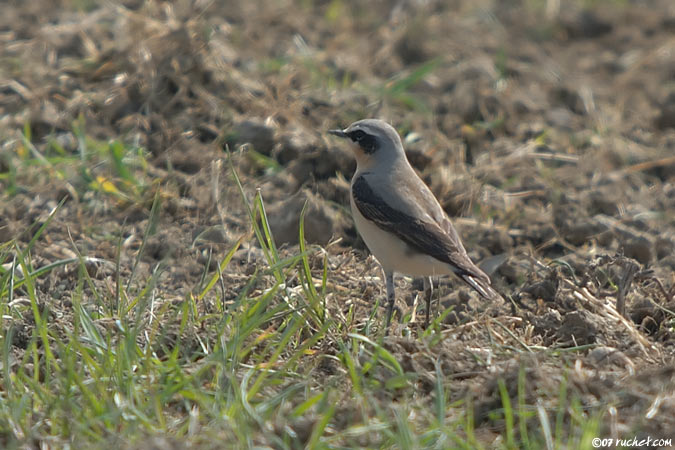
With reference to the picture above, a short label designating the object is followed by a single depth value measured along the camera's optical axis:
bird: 10.55
